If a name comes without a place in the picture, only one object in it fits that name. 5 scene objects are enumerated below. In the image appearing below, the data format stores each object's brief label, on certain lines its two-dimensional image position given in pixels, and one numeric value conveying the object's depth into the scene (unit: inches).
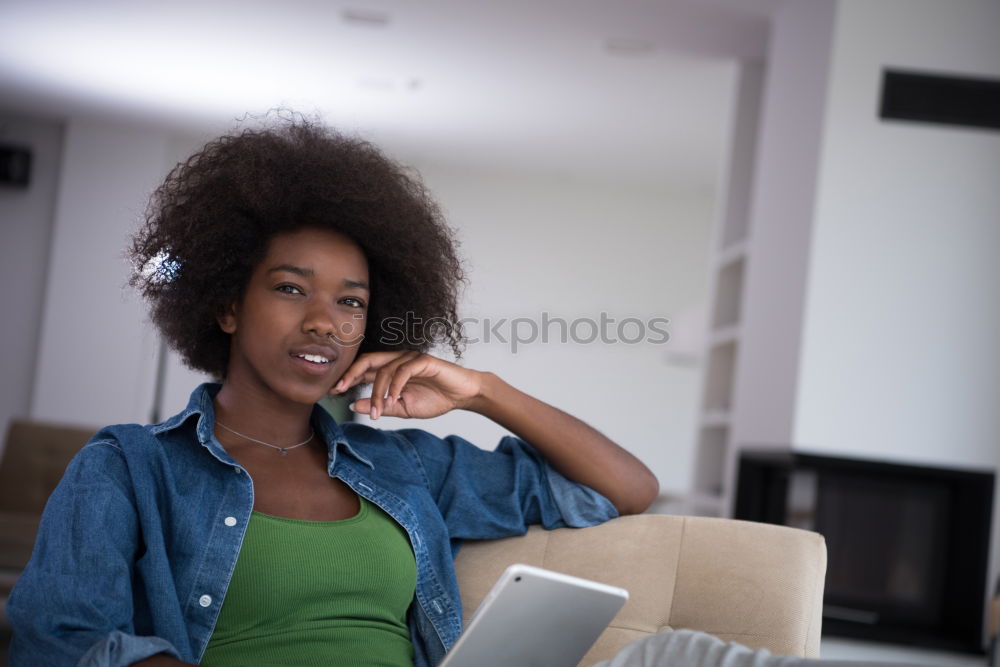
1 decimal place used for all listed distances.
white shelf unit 195.9
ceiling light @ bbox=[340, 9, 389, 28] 198.8
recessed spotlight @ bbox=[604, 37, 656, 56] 199.9
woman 53.8
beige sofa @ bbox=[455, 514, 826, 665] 58.1
